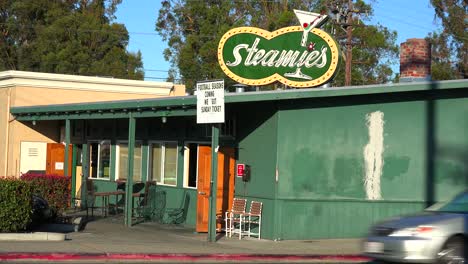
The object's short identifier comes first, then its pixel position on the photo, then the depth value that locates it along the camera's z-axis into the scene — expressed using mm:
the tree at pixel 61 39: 53625
